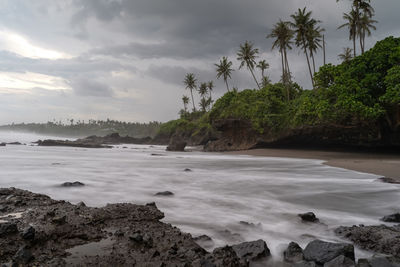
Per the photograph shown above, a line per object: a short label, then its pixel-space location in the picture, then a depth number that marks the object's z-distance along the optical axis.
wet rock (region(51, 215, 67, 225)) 3.00
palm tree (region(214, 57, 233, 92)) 49.16
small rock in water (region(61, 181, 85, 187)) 6.89
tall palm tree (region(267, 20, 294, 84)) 33.16
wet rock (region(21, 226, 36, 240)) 2.56
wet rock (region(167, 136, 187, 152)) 31.23
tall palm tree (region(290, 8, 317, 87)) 30.69
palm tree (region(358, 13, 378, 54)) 28.36
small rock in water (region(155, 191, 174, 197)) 6.27
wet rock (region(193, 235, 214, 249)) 3.22
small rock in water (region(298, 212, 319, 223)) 4.29
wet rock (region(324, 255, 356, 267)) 2.45
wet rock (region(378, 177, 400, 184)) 7.47
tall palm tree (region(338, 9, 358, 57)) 29.74
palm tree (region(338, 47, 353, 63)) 43.19
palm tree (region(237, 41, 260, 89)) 39.50
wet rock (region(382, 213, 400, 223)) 4.29
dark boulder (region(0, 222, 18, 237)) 2.56
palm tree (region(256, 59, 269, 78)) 52.82
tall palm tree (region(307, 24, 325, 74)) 31.06
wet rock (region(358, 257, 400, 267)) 2.42
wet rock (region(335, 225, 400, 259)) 2.99
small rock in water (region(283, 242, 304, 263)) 2.88
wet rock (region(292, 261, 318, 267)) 2.49
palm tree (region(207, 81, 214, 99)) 66.25
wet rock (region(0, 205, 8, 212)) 3.60
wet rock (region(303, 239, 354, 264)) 2.64
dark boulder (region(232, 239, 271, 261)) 2.81
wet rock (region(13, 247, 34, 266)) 2.22
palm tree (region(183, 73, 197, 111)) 63.56
